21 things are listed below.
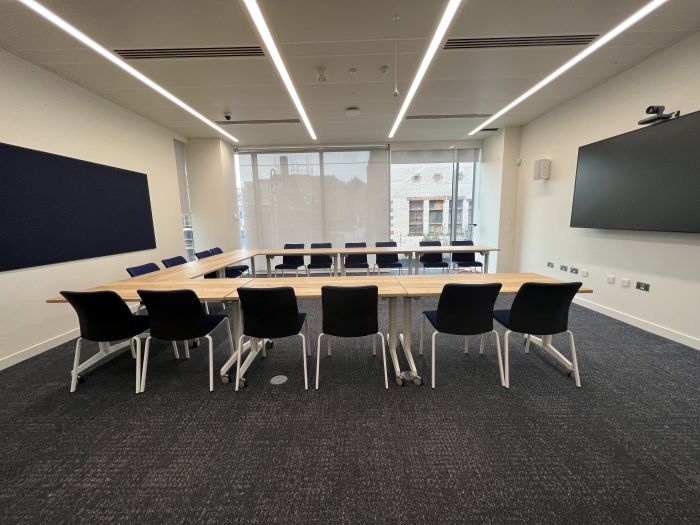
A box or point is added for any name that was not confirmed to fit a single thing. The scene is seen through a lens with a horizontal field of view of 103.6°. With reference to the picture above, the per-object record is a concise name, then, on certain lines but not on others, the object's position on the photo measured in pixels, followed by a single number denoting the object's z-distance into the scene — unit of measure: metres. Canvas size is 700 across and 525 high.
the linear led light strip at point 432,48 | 2.25
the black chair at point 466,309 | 2.11
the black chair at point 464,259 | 5.44
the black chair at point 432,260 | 5.42
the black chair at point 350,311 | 2.14
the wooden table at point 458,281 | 2.36
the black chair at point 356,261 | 5.49
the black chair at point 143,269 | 3.22
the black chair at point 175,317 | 2.12
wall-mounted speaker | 4.73
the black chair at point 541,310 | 2.10
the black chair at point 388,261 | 5.45
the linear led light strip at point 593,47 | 2.34
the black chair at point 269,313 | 2.12
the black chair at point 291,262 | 5.61
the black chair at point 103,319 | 2.10
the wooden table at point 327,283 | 2.34
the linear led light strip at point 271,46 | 2.18
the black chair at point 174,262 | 3.93
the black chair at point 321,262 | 5.89
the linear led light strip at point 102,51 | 2.19
